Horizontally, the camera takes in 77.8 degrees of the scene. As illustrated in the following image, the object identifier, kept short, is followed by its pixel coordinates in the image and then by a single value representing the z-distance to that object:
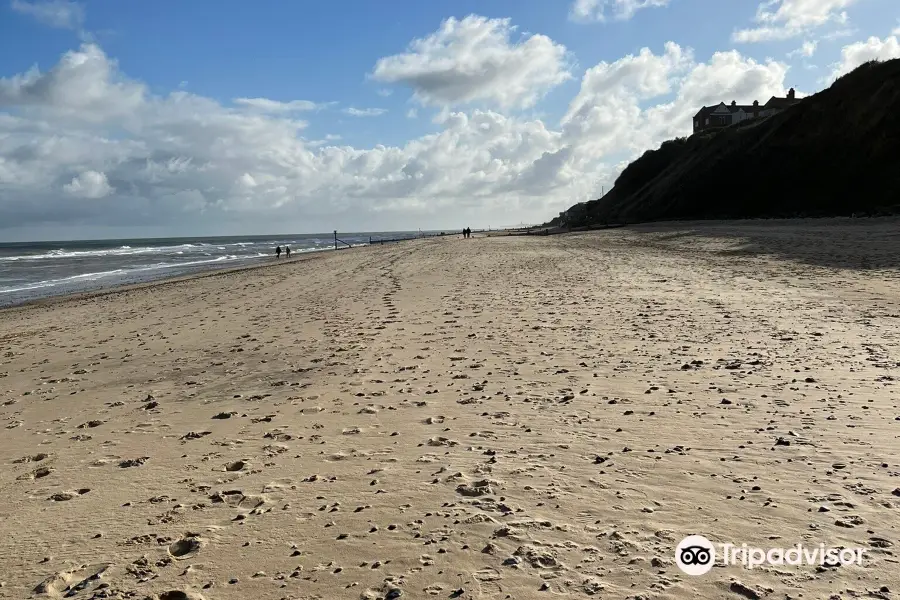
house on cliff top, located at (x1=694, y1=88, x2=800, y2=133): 92.50
